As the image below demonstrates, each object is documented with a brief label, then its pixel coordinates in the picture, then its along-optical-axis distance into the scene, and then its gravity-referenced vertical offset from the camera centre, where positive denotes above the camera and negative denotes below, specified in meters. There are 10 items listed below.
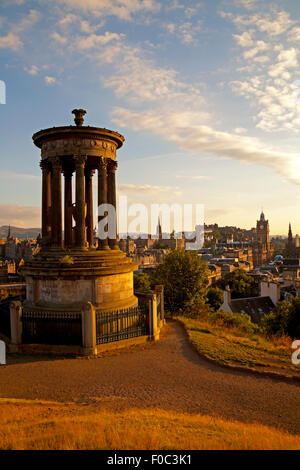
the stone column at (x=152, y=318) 14.33 -3.61
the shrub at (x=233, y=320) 26.67 -7.40
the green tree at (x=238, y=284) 66.94 -9.93
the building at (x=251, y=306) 47.59 -10.67
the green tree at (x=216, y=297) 54.79 -10.42
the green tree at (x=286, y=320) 32.93 -8.84
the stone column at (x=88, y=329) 12.30 -3.46
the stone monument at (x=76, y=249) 14.37 -0.52
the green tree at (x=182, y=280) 25.30 -3.47
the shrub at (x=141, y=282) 49.16 -7.02
